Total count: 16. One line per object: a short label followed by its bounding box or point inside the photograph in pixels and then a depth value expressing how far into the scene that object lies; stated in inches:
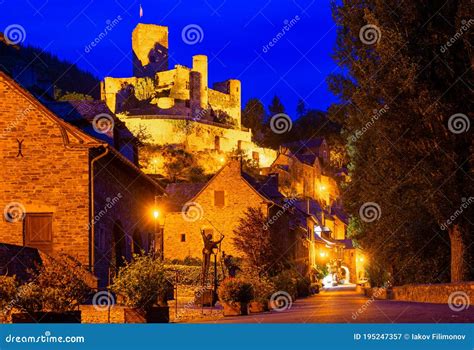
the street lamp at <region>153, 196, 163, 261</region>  1257.4
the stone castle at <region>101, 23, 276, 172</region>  4503.0
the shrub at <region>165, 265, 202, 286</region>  1525.6
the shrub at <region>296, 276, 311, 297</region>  1617.2
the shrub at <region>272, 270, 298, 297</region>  1208.5
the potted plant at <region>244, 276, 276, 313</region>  878.4
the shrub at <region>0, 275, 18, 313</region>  532.9
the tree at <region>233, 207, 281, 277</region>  1659.4
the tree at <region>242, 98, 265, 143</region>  5944.9
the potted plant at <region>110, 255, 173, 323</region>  613.9
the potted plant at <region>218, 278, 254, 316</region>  805.2
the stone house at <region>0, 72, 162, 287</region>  866.8
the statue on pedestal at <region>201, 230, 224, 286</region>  1097.4
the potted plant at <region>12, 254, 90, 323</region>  497.0
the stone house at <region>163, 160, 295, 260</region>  1847.9
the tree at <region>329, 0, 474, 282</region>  826.2
